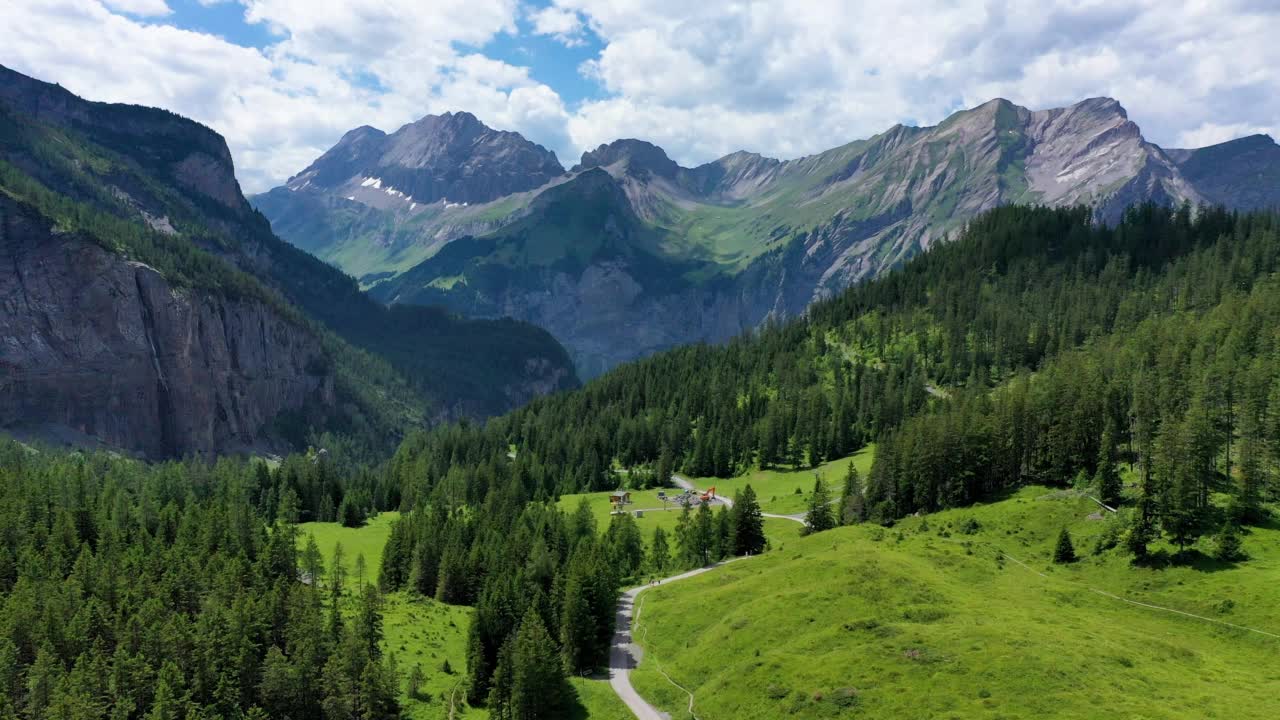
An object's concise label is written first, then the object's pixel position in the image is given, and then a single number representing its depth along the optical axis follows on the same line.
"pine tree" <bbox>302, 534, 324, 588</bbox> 126.69
